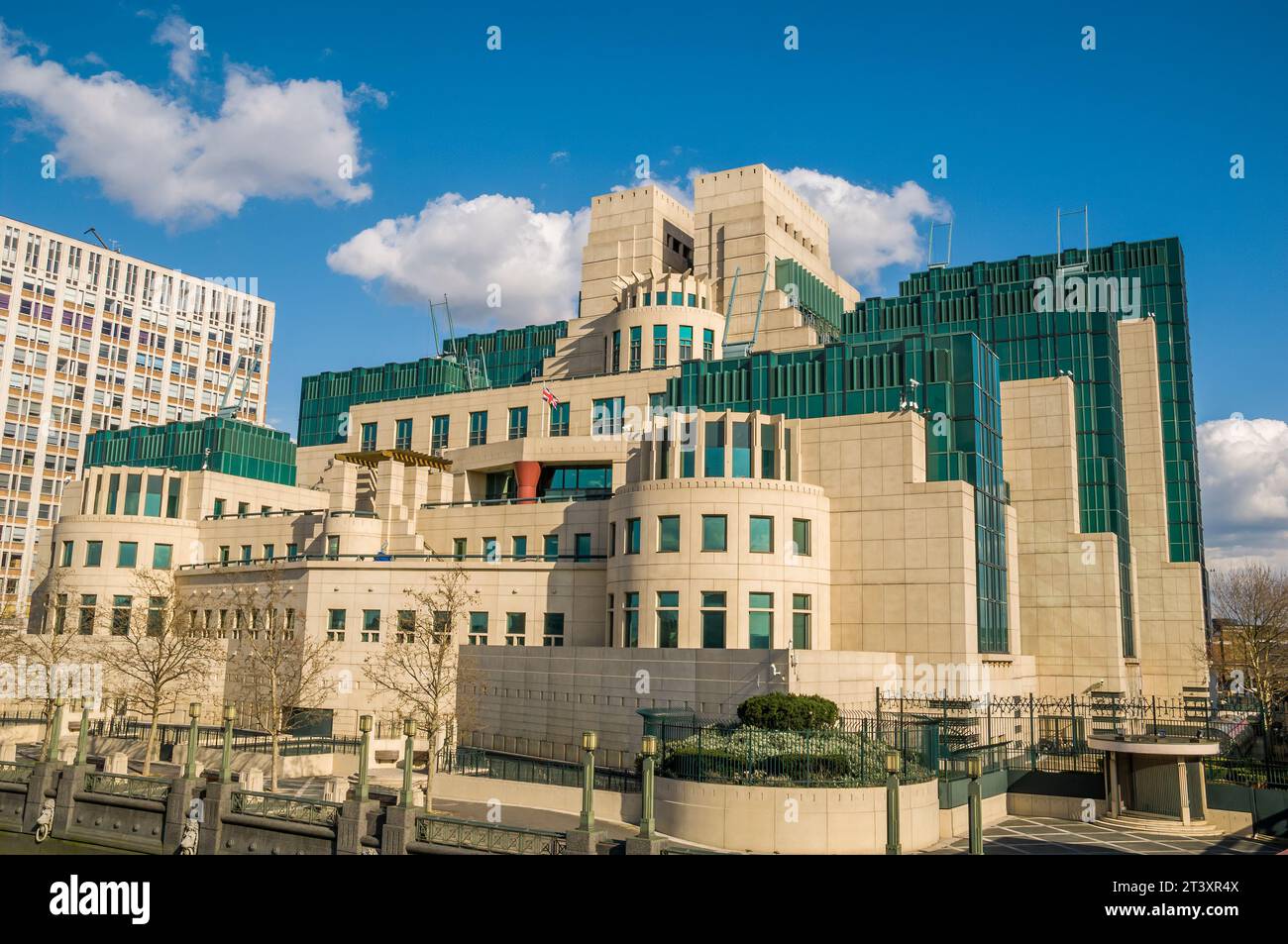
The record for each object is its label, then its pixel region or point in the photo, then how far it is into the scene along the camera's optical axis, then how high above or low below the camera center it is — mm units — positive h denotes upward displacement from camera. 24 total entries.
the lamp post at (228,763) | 35312 -3858
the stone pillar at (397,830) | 30500 -5167
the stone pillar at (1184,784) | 38531 -4126
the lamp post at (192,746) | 36500 -3473
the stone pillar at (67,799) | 38375 -5666
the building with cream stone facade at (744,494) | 51781 +10314
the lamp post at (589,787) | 27438 -3422
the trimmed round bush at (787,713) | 37688 -1871
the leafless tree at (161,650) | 56925 -252
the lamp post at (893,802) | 27453 -3643
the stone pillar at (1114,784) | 40188 -4359
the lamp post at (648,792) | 26703 -3467
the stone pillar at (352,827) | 31562 -5280
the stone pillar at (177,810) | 35991 -5575
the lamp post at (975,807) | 26688 -3550
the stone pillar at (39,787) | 38969 -5304
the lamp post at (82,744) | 38656 -3648
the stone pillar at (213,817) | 34812 -5622
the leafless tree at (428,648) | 51312 +237
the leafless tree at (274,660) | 54375 -615
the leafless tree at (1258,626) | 67375 +3289
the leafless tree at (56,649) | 64500 -412
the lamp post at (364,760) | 31547 -3251
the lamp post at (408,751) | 30688 -2868
